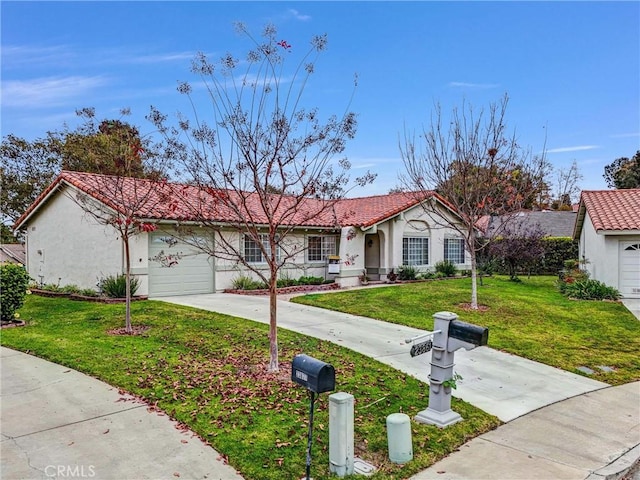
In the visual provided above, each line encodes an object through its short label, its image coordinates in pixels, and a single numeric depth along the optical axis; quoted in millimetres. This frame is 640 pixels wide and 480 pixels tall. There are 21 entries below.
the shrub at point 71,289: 15883
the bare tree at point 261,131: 6875
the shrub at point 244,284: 17078
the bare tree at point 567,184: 49000
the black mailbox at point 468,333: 4902
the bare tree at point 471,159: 13562
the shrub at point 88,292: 14883
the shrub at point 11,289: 10258
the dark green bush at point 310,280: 18812
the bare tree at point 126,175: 9572
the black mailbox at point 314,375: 3852
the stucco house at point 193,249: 15219
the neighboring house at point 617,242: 16562
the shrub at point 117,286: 14172
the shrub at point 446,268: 23031
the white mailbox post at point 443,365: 5176
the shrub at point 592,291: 15844
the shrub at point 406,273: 20953
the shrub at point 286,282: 17938
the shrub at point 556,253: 27391
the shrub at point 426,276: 21766
